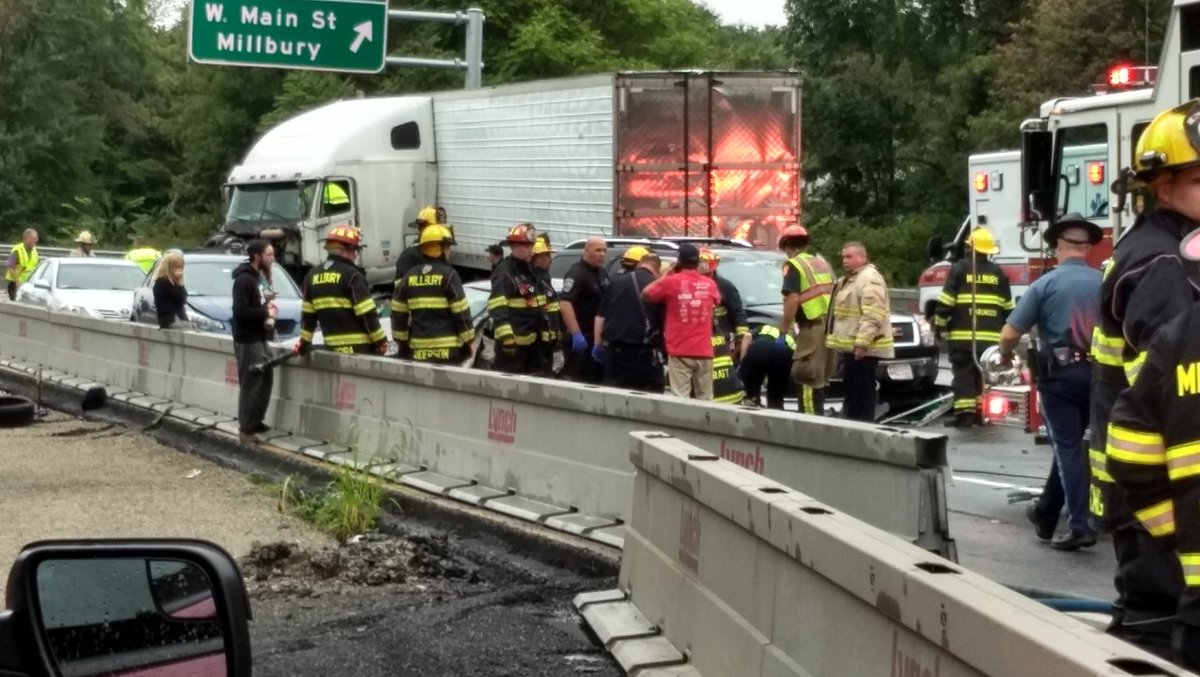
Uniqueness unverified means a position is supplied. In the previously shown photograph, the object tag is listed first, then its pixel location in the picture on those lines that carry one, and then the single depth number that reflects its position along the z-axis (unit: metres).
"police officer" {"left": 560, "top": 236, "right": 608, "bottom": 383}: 16.50
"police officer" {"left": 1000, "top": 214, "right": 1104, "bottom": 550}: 10.17
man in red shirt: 14.77
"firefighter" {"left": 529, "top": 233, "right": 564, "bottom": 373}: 15.89
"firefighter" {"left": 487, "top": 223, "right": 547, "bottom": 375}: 15.55
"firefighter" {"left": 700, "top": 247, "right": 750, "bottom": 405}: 15.36
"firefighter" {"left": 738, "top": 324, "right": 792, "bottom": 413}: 16.36
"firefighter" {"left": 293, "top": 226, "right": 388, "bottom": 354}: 15.28
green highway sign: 29.23
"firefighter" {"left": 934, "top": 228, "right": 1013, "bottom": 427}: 17.09
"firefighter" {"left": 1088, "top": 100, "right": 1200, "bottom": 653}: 4.63
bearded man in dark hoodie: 16.28
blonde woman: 21.03
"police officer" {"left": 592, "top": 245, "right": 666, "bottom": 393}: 15.19
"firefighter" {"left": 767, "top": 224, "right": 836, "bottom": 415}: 15.70
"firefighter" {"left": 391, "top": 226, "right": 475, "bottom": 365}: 14.86
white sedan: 28.45
